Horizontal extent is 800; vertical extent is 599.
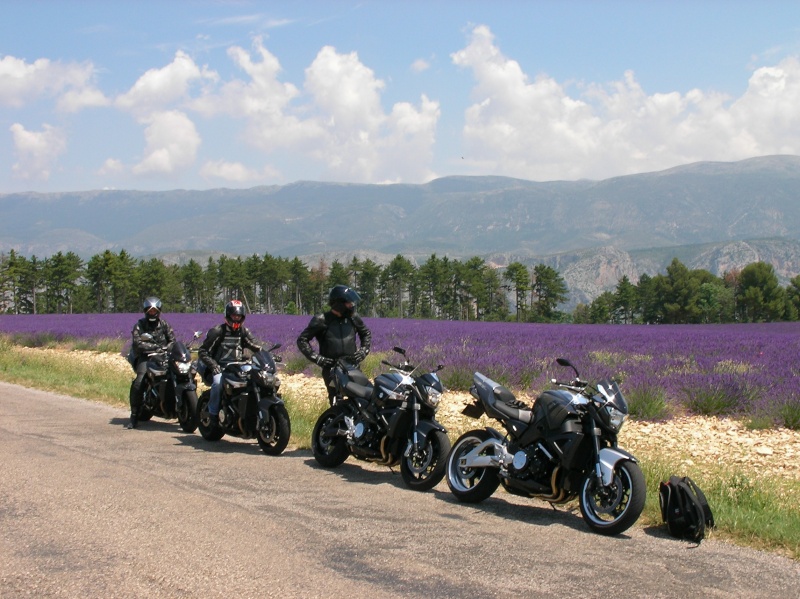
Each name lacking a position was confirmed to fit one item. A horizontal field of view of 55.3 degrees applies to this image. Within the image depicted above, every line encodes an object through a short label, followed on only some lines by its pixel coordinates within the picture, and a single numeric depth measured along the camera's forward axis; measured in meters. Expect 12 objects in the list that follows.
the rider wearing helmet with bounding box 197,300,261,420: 10.71
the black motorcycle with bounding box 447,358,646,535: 5.90
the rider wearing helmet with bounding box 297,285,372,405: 9.38
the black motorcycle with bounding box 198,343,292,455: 9.30
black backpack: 5.65
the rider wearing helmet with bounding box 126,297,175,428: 12.28
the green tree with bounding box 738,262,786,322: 99.00
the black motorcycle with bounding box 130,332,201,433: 11.34
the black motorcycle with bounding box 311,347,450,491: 7.54
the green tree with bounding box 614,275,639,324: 113.38
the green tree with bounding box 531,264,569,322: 108.75
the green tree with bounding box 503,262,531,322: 105.19
